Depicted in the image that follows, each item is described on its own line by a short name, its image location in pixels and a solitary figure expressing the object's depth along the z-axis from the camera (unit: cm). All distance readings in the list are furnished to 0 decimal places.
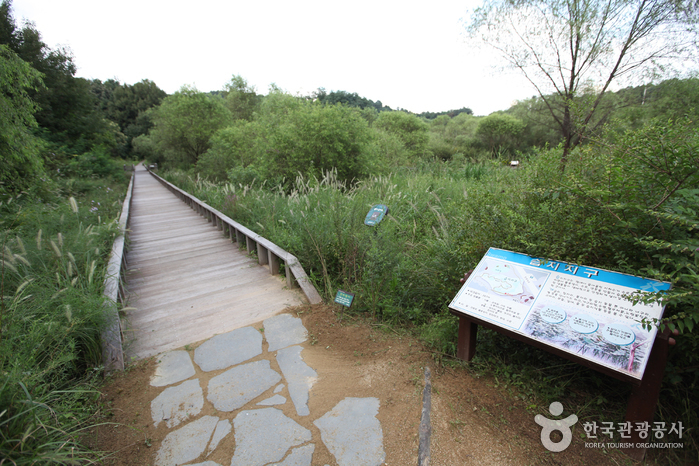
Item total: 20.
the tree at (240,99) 3672
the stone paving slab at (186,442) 184
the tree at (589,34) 816
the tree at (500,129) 2808
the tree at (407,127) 2811
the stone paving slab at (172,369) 252
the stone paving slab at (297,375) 223
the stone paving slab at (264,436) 182
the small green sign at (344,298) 314
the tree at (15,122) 454
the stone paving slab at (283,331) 296
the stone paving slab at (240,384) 227
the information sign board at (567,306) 159
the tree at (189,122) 2331
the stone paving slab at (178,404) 215
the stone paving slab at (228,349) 271
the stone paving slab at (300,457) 177
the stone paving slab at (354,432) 178
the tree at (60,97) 1623
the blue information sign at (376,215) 400
